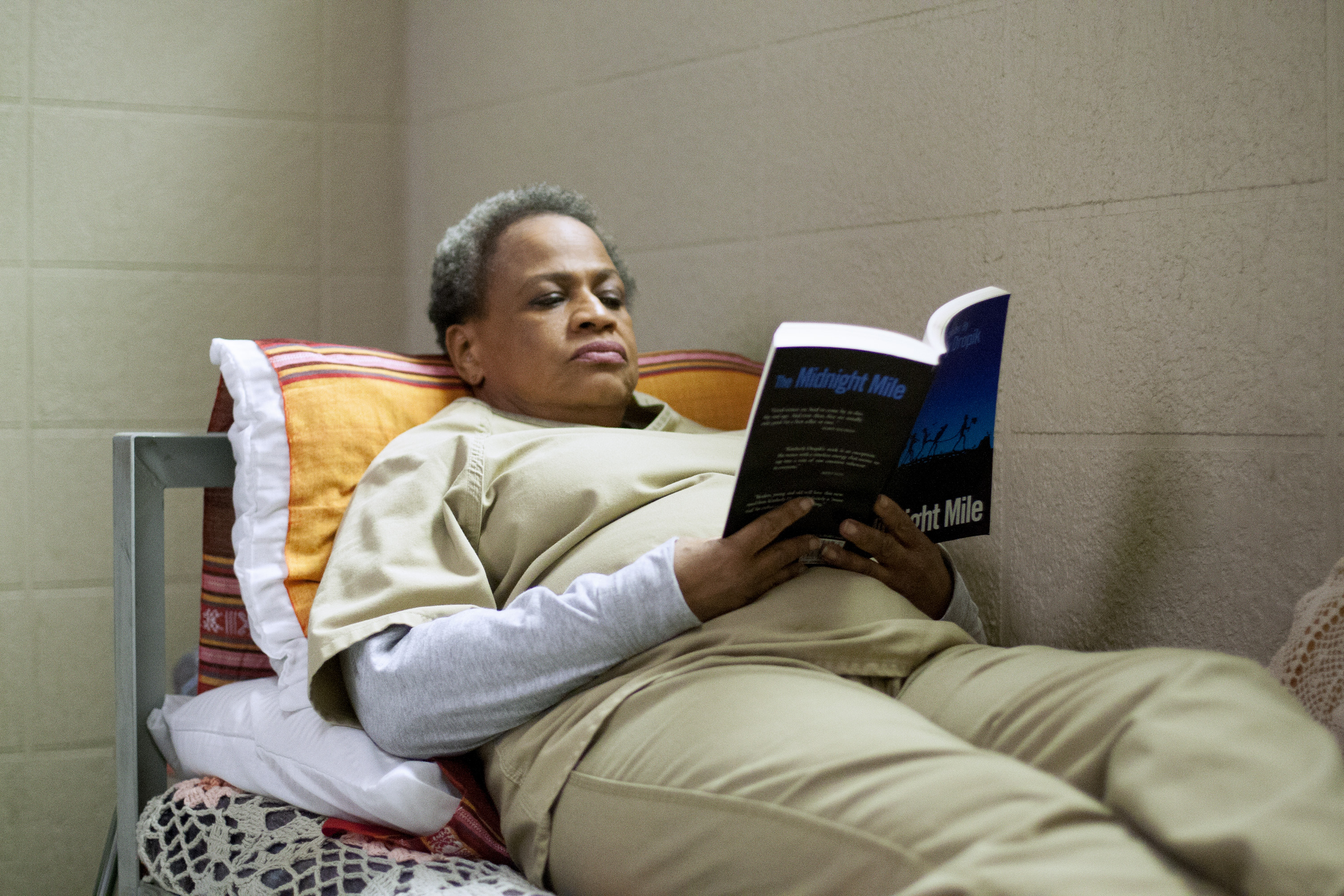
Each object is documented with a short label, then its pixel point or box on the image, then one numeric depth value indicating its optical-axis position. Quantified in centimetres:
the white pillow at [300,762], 114
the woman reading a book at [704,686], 76
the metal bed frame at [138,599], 141
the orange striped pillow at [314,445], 141
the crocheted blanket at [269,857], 107
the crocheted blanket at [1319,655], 117
